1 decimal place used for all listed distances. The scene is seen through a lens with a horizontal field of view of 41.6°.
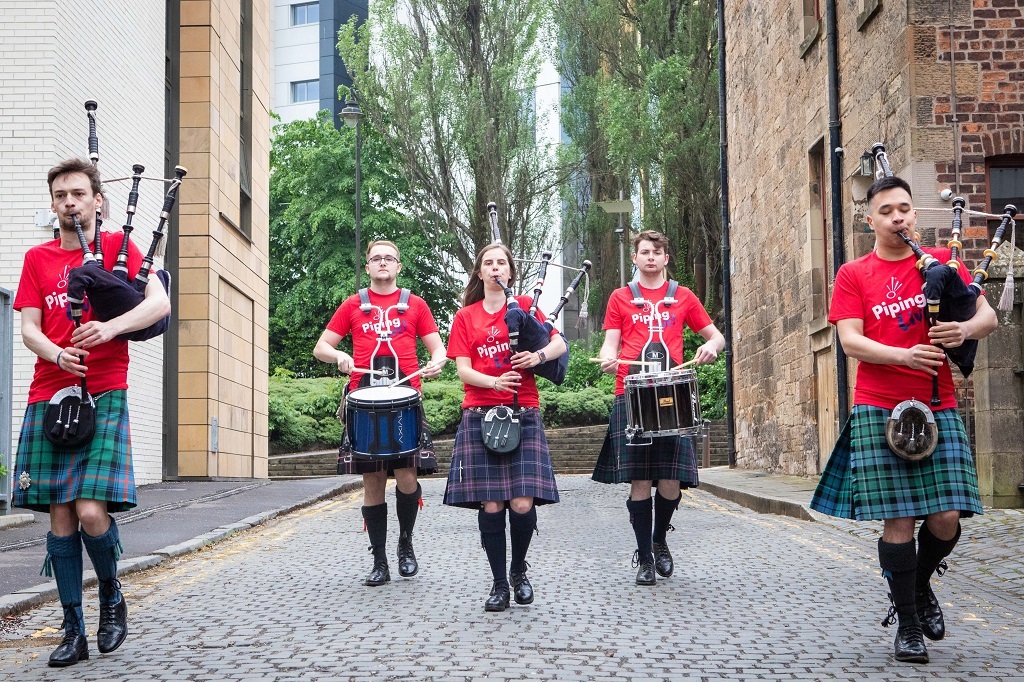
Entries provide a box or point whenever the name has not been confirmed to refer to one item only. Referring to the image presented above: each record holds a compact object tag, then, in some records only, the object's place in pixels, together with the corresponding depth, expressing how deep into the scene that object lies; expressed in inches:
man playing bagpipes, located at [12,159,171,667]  221.8
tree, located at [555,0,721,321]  1363.2
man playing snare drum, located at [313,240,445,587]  313.3
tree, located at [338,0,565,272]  1487.5
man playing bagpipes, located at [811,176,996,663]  218.5
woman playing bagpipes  273.7
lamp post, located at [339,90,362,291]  1197.1
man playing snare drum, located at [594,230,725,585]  318.0
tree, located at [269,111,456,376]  1721.2
